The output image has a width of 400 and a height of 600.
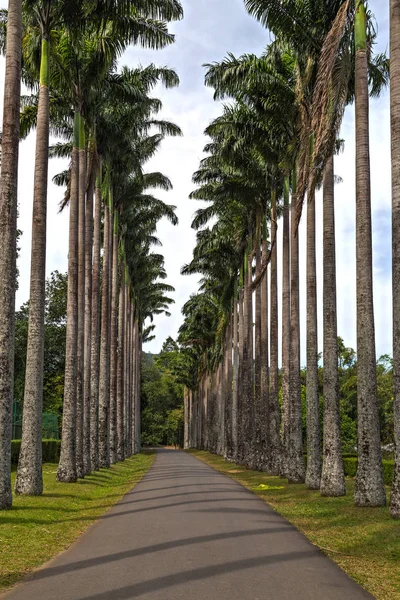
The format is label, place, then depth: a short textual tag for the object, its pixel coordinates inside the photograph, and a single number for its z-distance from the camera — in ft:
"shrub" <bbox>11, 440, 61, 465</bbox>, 120.67
